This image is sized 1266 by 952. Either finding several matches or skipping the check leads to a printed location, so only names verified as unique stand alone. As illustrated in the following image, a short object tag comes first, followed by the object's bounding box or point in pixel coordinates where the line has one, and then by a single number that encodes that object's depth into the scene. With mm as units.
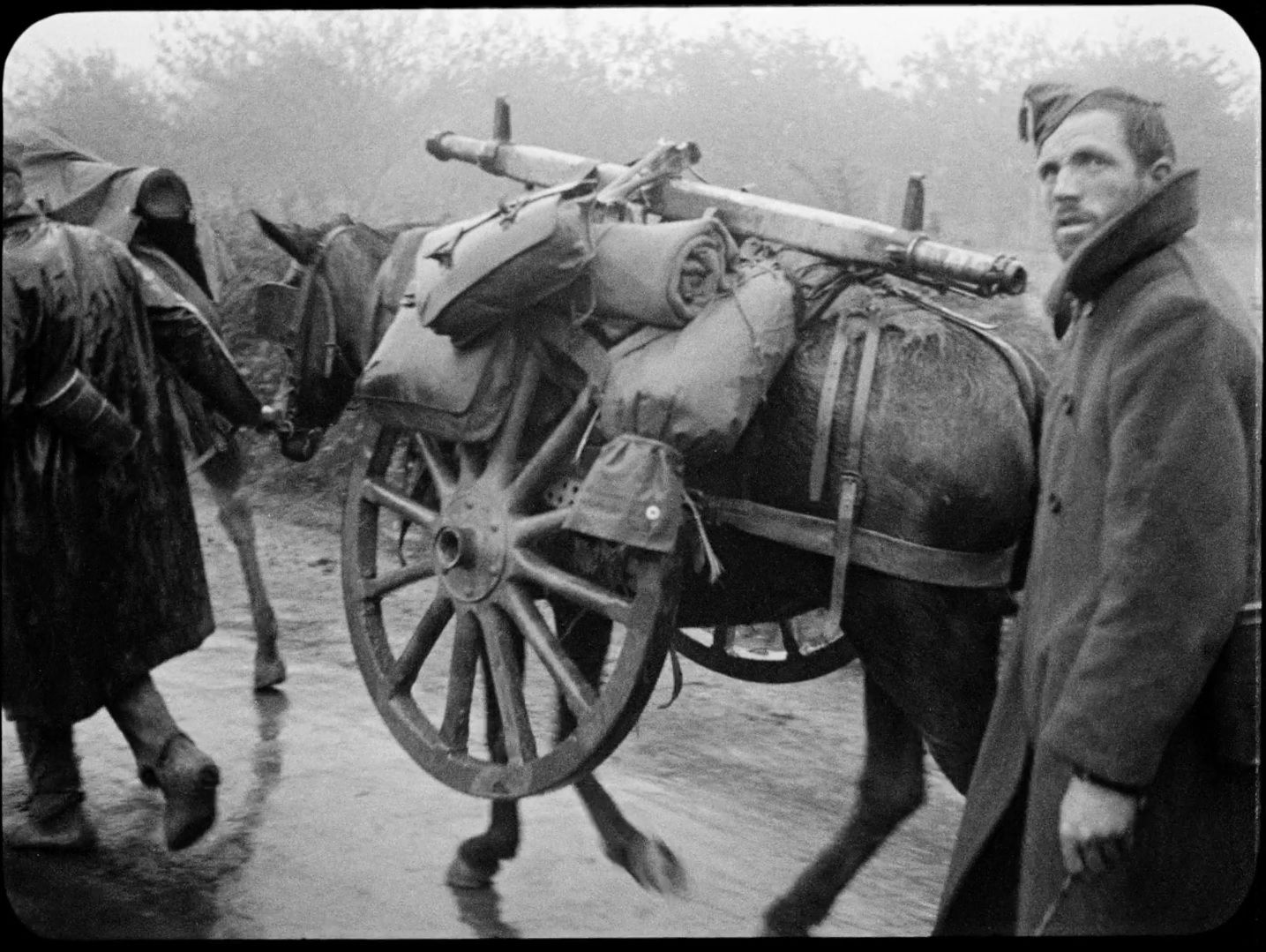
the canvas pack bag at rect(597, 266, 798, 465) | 2545
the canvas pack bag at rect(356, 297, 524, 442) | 2932
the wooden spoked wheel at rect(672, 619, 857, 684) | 3389
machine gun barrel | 2580
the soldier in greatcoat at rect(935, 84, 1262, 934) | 1788
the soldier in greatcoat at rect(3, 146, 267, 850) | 2824
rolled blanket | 2674
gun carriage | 2666
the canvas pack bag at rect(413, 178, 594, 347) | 2707
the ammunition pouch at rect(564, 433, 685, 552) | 2543
